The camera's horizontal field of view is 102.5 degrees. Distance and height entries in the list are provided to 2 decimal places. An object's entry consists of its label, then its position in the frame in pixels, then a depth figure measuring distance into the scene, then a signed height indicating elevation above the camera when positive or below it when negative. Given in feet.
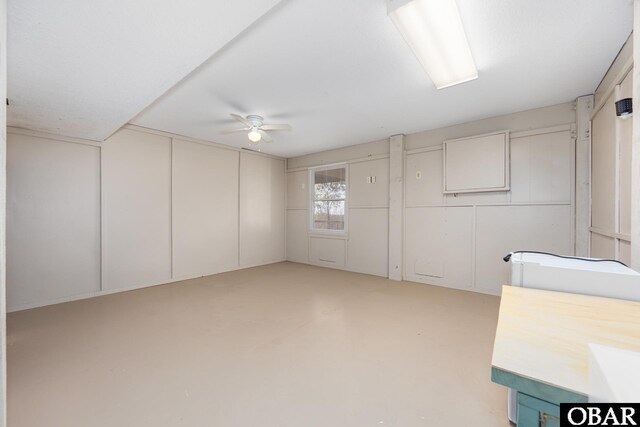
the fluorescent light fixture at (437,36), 5.09 +4.03
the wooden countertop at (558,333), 1.97 -1.20
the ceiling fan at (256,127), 10.84 +3.63
